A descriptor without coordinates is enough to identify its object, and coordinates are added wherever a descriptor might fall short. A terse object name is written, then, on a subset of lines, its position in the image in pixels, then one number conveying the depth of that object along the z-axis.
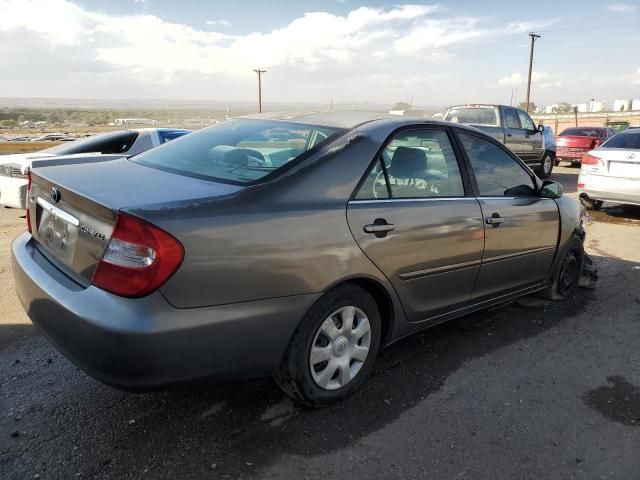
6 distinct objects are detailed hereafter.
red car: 16.89
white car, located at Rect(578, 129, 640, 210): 7.82
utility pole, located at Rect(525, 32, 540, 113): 45.44
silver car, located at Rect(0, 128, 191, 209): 6.29
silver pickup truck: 12.60
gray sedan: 2.12
